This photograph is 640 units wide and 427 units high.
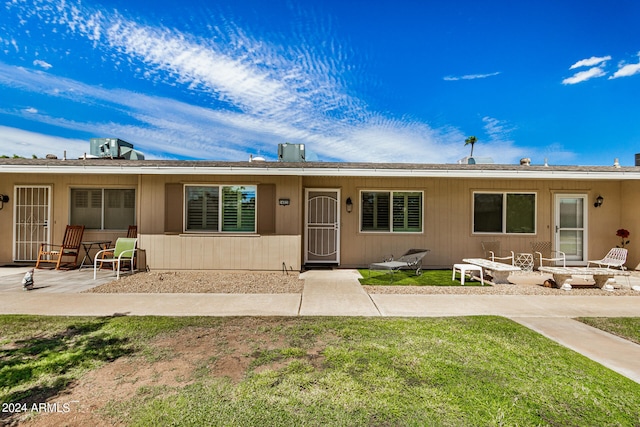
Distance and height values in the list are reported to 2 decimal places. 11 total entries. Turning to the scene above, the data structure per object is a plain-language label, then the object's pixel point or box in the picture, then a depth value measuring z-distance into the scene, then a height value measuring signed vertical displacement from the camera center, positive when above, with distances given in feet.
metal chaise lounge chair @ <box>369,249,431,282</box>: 23.62 -3.82
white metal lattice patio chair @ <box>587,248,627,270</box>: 24.60 -3.41
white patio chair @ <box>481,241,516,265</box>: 28.03 -3.22
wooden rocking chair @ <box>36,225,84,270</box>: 26.99 -3.36
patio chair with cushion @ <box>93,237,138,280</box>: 25.07 -3.06
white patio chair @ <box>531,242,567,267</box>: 28.55 -3.45
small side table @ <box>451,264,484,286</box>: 22.16 -4.00
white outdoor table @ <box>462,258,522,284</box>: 21.83 -3.93
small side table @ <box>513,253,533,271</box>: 27.78 -4.19
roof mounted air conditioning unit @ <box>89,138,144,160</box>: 34.42 +7.43
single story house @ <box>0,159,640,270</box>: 25.53 +0.32
